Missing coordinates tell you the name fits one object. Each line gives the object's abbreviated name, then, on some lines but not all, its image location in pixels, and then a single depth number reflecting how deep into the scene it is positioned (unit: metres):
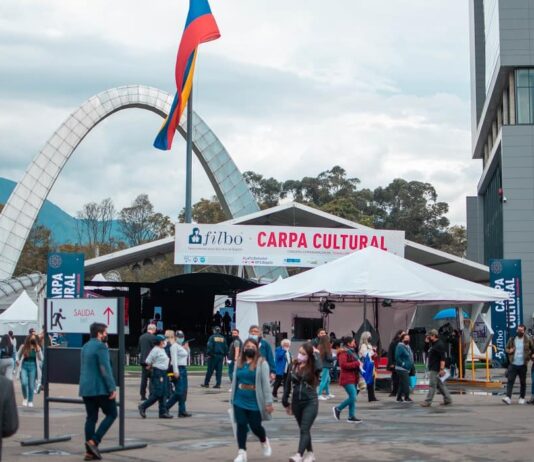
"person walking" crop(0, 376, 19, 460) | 6.43
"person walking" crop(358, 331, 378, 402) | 20.48
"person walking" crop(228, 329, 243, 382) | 21.16
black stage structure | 39.12
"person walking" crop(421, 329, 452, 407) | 18.97
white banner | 35.91
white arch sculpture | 57.75
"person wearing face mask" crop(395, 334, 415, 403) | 19.78
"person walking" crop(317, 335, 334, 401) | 20.00
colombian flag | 38.69
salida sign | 12.82
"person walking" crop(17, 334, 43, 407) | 19.12
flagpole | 37.53
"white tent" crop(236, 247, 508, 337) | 23.44
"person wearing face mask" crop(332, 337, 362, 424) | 15.56
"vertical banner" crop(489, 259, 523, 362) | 33.31
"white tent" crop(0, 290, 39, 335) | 36.28
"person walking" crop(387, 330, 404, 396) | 20.52
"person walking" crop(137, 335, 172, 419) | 16.23
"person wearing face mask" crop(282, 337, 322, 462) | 11.02
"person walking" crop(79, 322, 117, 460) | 11.21
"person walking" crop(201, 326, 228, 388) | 23.89
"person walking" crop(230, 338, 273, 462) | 10.93
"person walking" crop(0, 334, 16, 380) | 24.11
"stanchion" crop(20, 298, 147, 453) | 12.16
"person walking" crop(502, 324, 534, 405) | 19.22
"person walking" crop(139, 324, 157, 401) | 18.25
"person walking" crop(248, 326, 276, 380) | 19.21
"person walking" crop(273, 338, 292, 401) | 21.27
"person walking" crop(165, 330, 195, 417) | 16.77
